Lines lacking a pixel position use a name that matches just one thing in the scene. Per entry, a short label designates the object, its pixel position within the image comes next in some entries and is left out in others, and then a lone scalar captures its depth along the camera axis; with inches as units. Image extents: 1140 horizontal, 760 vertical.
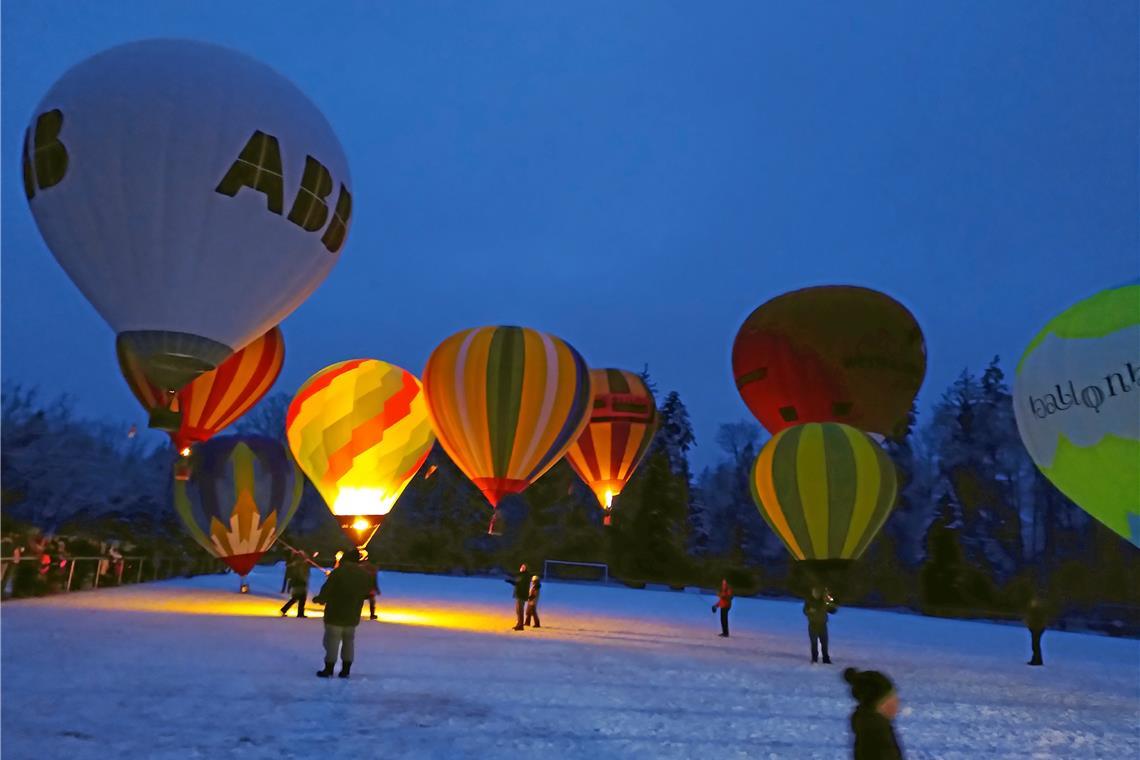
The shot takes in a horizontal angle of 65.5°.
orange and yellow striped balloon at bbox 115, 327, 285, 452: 592.6
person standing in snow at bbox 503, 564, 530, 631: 597.0
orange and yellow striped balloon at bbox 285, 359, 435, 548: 706.8
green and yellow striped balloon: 577.3
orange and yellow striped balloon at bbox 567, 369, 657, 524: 930.1
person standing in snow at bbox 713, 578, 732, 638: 636.4
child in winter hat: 151.3
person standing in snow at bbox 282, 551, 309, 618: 592.4
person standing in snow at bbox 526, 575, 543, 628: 609.3
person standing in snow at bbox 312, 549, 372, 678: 332.8
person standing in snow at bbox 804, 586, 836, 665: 491.8
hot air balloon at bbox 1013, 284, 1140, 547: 331.0
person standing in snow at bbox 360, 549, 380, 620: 608.7
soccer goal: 1595.6
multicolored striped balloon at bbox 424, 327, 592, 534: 673.6
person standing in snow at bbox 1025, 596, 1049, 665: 571.0
